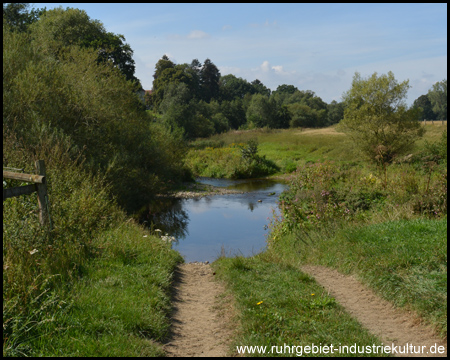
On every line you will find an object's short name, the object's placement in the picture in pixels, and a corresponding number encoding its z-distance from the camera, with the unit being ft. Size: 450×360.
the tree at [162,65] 231.71
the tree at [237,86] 329.72
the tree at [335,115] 271.90
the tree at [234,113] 229.04
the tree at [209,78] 284.00
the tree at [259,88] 367.00
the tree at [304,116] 223.92
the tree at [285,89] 407.15
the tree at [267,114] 216.95
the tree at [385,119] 94.38
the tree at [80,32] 111.55
